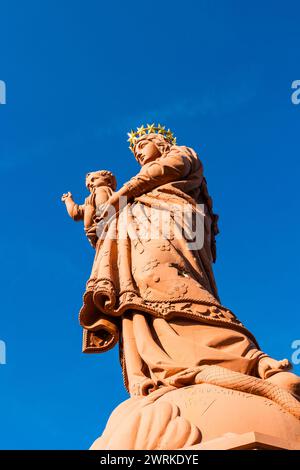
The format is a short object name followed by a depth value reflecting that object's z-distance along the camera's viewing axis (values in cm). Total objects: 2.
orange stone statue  1219
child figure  2067
